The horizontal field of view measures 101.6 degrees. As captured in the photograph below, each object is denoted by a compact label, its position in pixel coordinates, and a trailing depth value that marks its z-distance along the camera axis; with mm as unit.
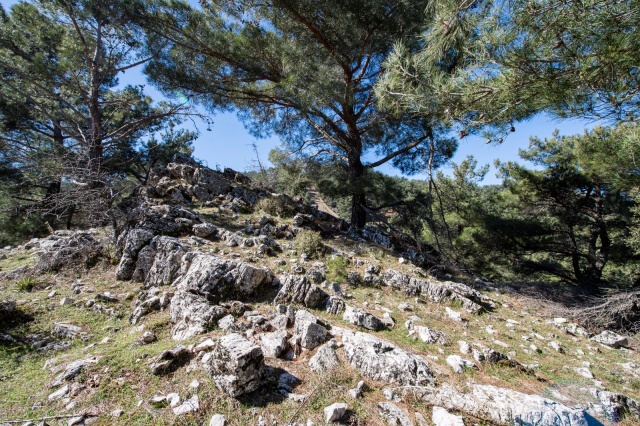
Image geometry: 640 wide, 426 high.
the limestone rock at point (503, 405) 2092
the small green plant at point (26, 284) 4570
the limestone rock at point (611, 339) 4258
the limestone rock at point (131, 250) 4934
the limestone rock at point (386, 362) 2609
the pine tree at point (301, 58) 6430
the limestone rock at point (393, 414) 2113
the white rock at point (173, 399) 2220
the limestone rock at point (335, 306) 3994
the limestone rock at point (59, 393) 2311
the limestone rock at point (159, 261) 4562
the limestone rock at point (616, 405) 2441
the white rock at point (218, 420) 2033
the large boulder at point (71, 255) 5215
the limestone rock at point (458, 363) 2888
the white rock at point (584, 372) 3148
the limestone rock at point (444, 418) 2096
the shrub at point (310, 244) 5795
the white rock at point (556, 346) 3834
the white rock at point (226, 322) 3326
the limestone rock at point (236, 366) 2305
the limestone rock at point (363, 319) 3703
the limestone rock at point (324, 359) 2736
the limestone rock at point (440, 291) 4820
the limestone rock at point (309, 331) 3111
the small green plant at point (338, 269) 5086
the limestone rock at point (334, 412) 2072
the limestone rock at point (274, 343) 2934
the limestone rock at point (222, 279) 3992
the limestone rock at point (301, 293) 4062
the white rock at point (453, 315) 4287
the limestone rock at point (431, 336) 3492
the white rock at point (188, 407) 2135
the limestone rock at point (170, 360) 2574
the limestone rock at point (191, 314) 3277
